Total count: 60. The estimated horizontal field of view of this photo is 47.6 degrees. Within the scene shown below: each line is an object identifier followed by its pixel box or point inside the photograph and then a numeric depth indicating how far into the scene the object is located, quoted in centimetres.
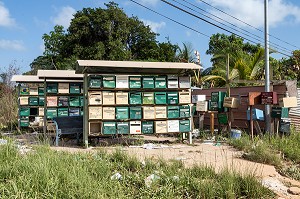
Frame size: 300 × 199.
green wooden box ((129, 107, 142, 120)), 1077
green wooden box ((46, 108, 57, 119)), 1405
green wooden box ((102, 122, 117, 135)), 1048
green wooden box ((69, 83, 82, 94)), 1402
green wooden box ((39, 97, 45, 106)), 1641
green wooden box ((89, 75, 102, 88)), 1037
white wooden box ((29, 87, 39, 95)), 1646
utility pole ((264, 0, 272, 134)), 1133
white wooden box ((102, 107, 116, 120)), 1048
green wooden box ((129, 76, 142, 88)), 1076
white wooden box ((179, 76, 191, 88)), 1135
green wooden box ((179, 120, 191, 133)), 1134
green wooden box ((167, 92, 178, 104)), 1122
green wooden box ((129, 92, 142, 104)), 1080
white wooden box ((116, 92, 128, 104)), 1063
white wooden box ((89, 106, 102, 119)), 1033
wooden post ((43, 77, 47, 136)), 1349
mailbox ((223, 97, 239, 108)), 1203
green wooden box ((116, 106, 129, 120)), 1062
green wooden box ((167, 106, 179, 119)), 1121
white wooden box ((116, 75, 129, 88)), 1061
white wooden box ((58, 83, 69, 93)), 1389
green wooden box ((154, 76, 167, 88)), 1106
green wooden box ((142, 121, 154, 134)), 1094
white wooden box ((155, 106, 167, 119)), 1108
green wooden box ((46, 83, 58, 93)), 1390
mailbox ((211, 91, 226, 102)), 1298
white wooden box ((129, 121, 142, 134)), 1078
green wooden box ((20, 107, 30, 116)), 1619
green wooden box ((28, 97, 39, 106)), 1634
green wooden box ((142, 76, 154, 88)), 1091
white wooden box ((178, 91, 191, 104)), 1134
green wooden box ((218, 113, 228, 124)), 1277
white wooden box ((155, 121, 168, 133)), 1107
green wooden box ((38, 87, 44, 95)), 1653
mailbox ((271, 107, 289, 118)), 1086
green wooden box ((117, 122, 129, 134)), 1062
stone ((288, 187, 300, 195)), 627
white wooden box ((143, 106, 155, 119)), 1091
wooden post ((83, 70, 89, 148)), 1041
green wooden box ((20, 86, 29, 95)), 1639
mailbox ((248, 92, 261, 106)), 1126
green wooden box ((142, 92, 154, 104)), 1097
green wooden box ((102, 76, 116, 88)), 1045
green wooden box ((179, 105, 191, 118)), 1132
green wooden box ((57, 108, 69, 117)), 1410
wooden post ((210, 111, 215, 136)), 1340
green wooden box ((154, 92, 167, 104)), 1109
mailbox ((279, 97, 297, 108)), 1076
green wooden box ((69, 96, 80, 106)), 1415
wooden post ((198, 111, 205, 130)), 1432
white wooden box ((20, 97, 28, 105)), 1632
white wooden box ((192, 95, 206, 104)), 1413
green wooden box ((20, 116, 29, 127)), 1619
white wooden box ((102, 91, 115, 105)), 1045
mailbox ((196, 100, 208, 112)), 1356
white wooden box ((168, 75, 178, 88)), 1121
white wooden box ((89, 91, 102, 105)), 1033
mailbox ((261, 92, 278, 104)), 1088
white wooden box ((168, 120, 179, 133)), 1122
